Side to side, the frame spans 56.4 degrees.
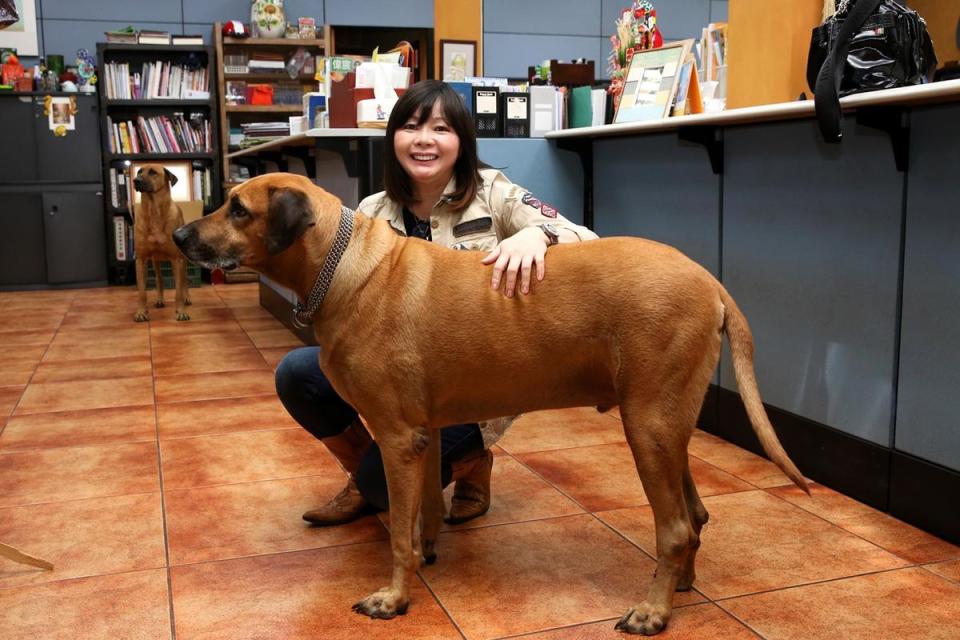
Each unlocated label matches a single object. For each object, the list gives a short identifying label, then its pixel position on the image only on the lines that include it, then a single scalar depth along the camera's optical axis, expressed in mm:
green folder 4102
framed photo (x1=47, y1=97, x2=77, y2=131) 7668
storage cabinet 7660
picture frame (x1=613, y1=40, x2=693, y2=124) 3494
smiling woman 2221
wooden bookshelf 8055
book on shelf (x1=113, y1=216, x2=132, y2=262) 7969
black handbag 2314
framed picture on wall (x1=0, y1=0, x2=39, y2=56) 7832
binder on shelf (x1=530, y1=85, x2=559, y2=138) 4039
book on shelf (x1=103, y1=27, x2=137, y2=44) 7840
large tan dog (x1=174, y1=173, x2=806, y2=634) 1759
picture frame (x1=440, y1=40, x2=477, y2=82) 9008
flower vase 7996
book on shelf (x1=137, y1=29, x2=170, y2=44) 7805
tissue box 3826
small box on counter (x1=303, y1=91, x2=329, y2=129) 4528
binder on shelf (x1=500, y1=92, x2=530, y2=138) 3994
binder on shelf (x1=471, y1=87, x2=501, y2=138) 3990
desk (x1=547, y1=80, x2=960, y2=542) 2289
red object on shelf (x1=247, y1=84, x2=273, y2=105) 8195
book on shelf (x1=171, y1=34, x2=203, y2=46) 7969
